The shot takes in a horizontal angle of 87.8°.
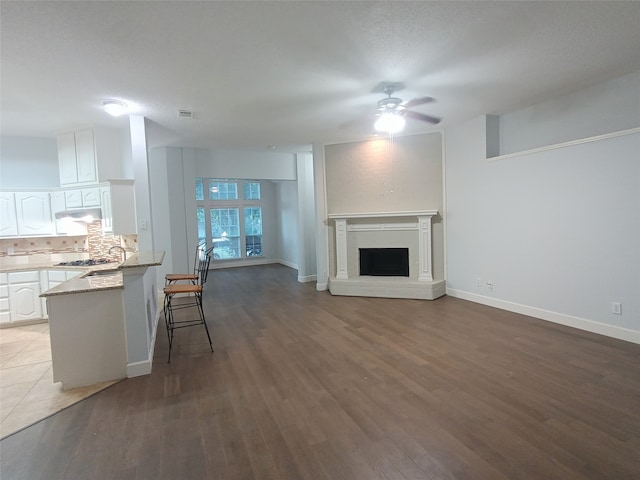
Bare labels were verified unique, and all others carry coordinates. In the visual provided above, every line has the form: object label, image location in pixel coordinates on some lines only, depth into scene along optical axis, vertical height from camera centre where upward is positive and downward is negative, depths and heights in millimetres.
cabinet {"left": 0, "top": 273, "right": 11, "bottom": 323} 4316 -857
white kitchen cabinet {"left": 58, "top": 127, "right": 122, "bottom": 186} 4406 +1021
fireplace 5348 -579
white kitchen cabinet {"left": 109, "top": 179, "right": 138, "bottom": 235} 4324 +316
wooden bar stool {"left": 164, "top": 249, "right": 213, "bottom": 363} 3545 -1214
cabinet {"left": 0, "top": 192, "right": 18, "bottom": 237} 4531 +261
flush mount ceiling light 3473 +1310
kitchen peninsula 2801 -846
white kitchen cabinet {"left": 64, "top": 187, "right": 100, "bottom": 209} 4488 +470
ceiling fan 3463 +1179
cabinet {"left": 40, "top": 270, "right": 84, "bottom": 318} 4324 -584
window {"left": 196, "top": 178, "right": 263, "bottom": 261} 9148 +258
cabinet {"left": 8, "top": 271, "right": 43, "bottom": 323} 4363 -812
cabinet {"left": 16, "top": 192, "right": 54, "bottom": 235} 4605 +281
